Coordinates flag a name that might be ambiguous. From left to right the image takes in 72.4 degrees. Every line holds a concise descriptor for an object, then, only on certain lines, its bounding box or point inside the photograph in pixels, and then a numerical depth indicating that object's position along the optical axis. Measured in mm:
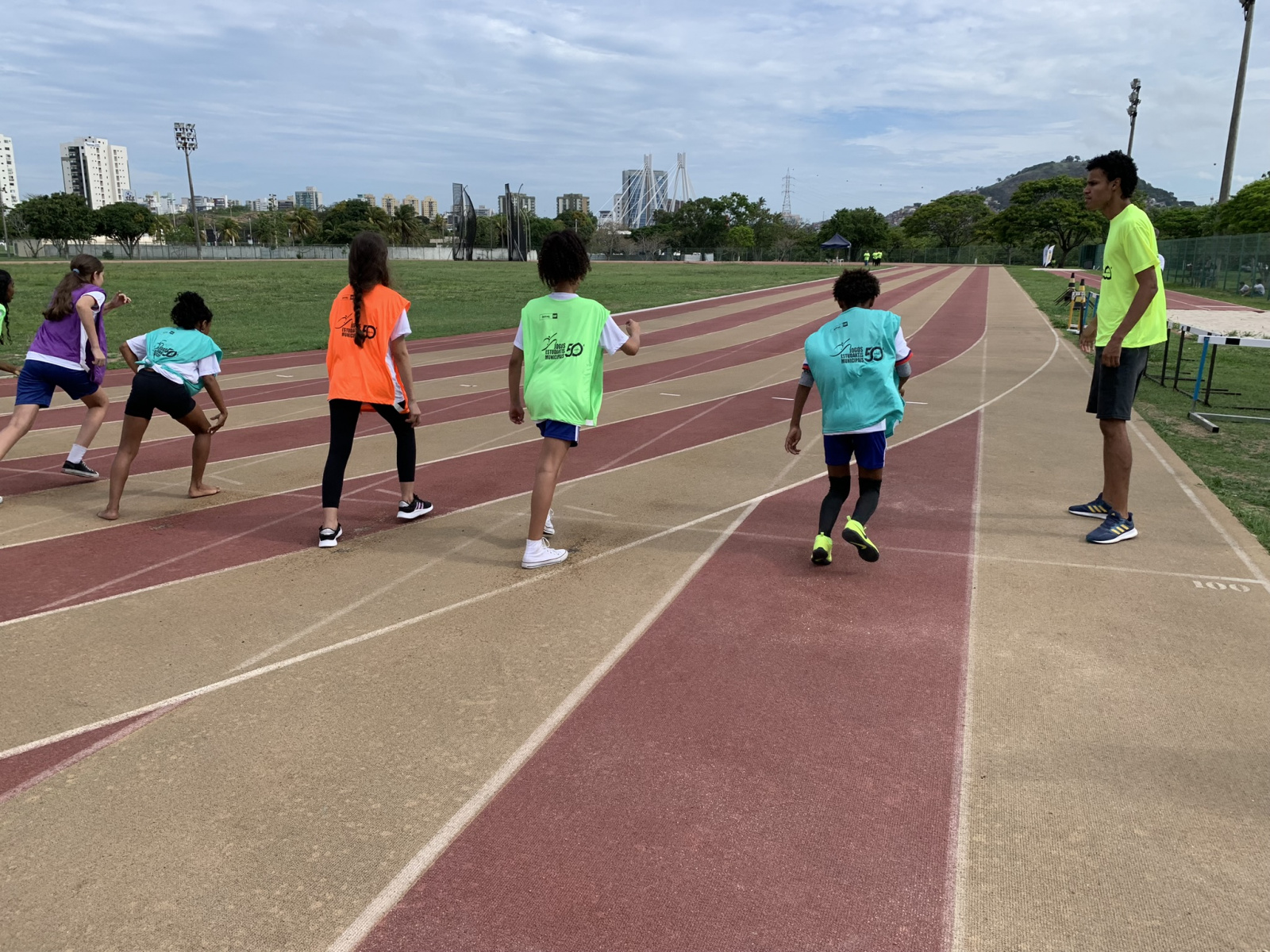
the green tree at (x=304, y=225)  129375
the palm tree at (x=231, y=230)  138250
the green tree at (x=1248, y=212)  50250
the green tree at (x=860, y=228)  109750
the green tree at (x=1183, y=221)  88562
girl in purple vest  6488
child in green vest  4918
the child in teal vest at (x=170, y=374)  5957
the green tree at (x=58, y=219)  96438
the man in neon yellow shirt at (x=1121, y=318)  5418
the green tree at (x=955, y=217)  108438
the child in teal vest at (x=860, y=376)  4914
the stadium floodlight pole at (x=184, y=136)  87000
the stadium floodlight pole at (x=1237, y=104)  37938
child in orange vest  5320
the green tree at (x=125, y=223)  103438
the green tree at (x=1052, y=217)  88062
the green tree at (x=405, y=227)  116812
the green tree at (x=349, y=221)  116625
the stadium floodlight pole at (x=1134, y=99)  57000
